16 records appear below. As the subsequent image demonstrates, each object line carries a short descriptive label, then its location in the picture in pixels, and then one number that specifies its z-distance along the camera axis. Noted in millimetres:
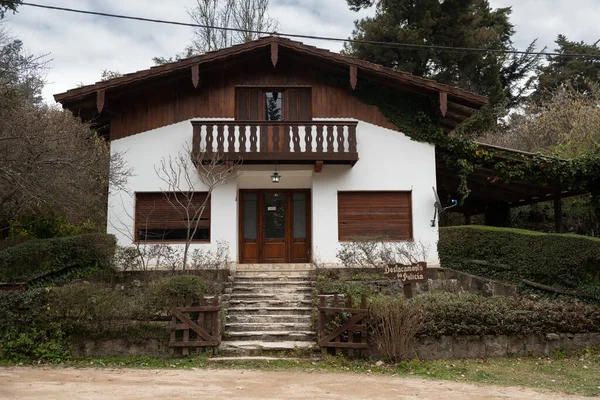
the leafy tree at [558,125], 20450
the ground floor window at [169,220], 13898
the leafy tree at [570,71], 30892
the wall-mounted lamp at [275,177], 13984
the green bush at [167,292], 9344
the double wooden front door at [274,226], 14828
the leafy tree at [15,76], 9742
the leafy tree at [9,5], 11047
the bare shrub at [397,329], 8680
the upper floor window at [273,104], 14633
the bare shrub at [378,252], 13461
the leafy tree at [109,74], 27938
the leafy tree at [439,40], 26203
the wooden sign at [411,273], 9805
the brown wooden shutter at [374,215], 14164
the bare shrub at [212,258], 13188
